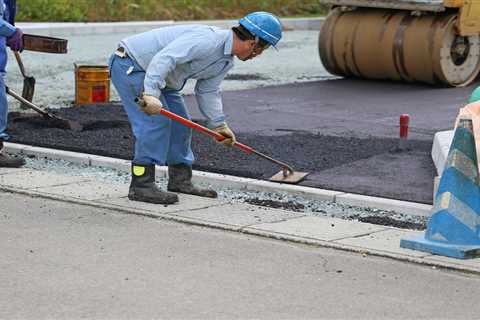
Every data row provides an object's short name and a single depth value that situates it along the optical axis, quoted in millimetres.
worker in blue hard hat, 13336
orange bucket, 21340
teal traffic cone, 11674
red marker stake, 17574
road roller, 25475
